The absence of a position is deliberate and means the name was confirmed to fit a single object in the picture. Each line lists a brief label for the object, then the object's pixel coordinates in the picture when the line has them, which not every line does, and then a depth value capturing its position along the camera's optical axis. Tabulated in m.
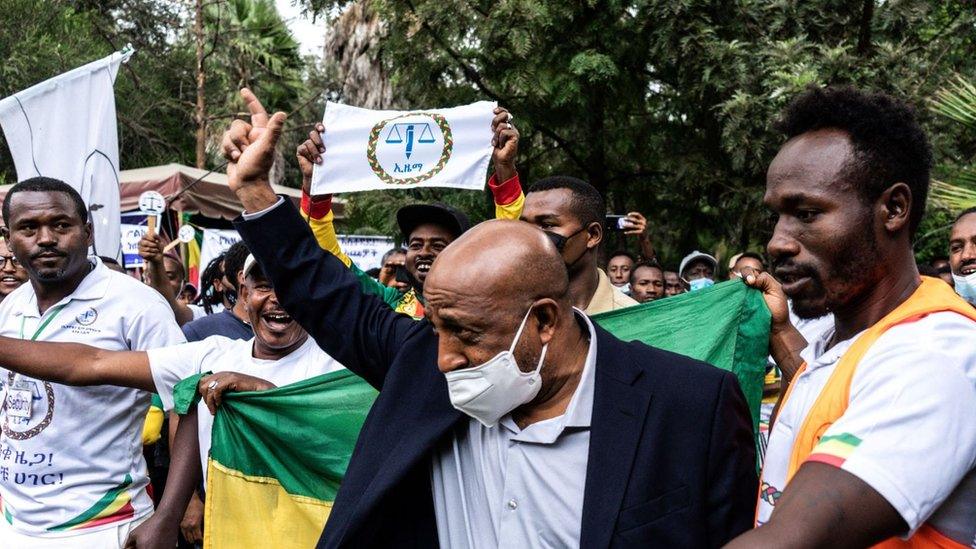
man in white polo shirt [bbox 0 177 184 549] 3.88
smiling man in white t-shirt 3.56
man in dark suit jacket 2.25
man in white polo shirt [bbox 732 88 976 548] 1.51
